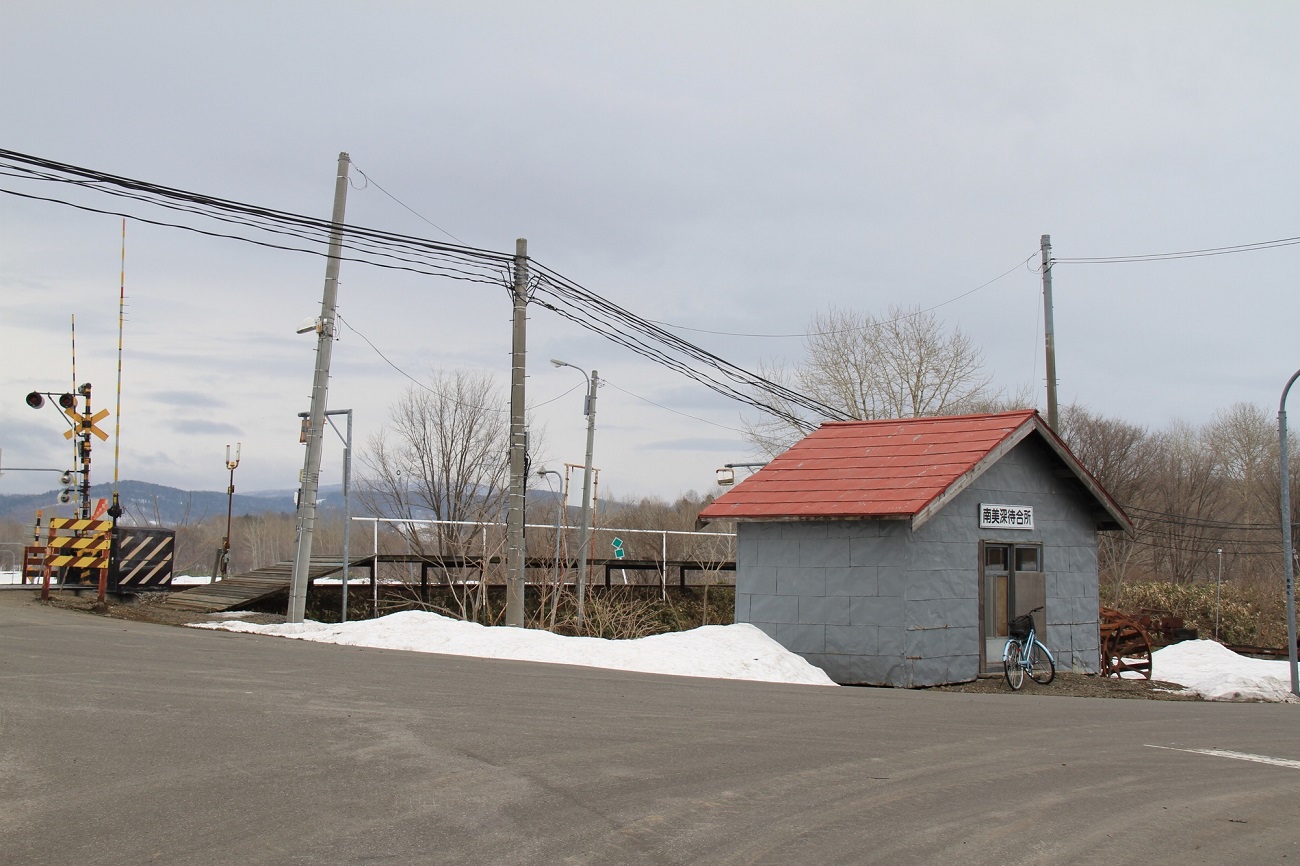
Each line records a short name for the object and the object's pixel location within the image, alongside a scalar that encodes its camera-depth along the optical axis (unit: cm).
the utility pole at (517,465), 1984
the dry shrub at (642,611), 2280
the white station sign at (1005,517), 1888
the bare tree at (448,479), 4528
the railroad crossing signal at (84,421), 2227
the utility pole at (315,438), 1861
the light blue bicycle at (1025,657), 1772
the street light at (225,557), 2758
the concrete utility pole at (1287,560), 2122
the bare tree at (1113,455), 5444
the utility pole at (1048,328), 2745
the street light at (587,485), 2386
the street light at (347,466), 2014
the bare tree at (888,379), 4266
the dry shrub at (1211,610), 3916
